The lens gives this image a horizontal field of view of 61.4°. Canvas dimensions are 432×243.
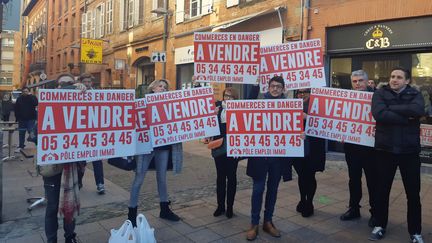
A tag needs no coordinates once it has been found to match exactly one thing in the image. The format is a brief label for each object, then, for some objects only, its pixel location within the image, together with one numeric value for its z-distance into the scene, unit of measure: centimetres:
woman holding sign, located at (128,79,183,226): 440
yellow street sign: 2053
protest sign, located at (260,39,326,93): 507
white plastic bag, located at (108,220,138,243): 328
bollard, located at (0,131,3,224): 464
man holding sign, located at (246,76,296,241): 425
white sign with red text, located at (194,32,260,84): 509
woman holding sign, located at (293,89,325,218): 495
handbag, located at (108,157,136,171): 424
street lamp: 1580
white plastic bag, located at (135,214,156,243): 341
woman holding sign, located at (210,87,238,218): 484
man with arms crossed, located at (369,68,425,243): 389
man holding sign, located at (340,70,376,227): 472
